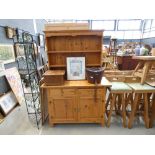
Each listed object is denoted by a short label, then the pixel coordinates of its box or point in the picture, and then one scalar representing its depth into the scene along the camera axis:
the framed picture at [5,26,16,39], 3.03
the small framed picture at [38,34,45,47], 5.61
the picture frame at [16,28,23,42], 3.49
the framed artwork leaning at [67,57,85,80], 2.43
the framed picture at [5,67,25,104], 3.04
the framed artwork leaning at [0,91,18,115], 2.59
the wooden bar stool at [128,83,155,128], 2.12
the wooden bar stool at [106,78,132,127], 2.14
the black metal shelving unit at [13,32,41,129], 2.63
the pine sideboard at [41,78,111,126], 2.15
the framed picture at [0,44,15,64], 2.85
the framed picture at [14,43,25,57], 3.40
